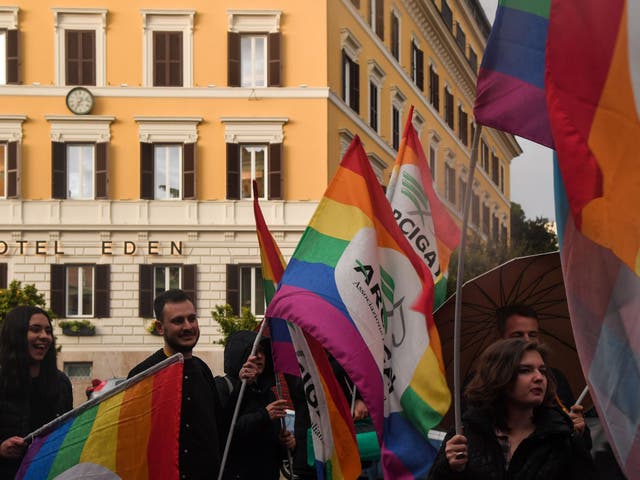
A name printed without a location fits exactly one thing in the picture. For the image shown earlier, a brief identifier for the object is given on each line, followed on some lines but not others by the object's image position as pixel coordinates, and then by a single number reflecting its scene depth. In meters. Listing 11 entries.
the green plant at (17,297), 28.08
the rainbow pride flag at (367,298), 6.04
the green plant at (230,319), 30.06
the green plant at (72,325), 30.67
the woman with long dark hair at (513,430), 4.40
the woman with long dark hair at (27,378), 5.81
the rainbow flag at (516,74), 4.46
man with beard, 5.86
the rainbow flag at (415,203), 7.57
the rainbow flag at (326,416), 6.52
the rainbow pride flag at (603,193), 4.05
